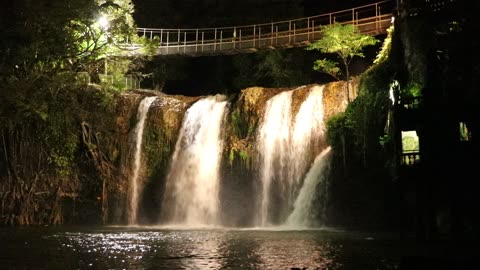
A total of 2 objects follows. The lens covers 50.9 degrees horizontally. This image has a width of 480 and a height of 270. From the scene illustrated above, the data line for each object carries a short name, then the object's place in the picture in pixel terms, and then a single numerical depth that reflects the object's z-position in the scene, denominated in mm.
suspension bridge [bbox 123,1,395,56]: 28375
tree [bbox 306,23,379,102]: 24984
